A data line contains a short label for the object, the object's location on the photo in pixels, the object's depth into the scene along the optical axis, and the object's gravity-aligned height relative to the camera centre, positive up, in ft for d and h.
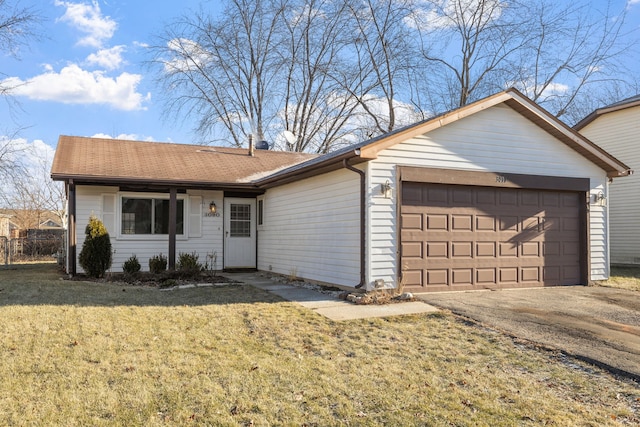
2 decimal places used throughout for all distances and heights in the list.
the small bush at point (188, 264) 36.82 -2.77
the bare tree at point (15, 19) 46.75 +21.38
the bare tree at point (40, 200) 97.81 +6.74
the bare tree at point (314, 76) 85.87 +30.20
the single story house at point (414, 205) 28.30 +1.94
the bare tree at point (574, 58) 71.97 +28.48
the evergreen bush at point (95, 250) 36.32 -1.47
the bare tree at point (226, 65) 87.66 +32.12
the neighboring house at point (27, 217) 99.91 +3.02
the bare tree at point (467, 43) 76.46 +32.04
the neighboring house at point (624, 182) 49.67 +5.43
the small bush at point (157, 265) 38.70 -2.80
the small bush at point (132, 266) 38.19 -2.86
